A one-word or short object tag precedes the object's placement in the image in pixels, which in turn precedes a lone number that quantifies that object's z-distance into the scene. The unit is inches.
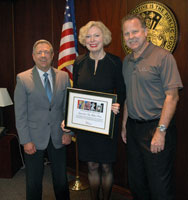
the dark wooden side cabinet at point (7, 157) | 129.4
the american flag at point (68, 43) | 118.9
